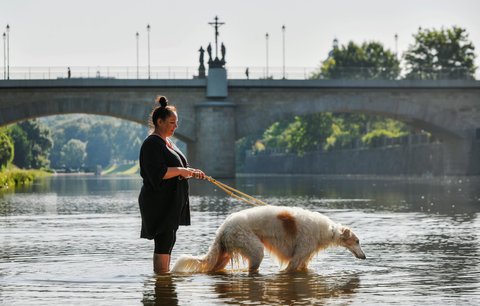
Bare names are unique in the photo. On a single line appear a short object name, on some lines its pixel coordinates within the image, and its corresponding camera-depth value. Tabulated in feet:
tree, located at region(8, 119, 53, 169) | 386.52
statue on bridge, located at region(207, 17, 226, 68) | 232.53
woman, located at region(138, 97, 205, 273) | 38.91
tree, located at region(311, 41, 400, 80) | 333.42
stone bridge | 226.17
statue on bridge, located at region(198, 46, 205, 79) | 234.01
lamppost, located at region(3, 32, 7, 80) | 252.91
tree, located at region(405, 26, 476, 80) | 326.44
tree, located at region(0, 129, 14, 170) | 272.51
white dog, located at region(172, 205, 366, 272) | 40.34
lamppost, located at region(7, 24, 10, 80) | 222.28
